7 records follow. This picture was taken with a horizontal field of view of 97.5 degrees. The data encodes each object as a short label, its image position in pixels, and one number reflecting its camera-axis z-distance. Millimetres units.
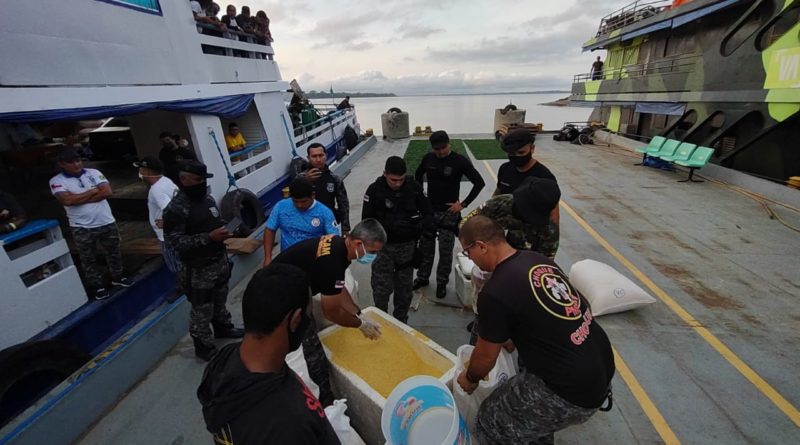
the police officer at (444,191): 4125
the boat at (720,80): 7758
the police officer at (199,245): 2904
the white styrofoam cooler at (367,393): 2084
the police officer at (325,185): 4145
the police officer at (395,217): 3357
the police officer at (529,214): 2768
